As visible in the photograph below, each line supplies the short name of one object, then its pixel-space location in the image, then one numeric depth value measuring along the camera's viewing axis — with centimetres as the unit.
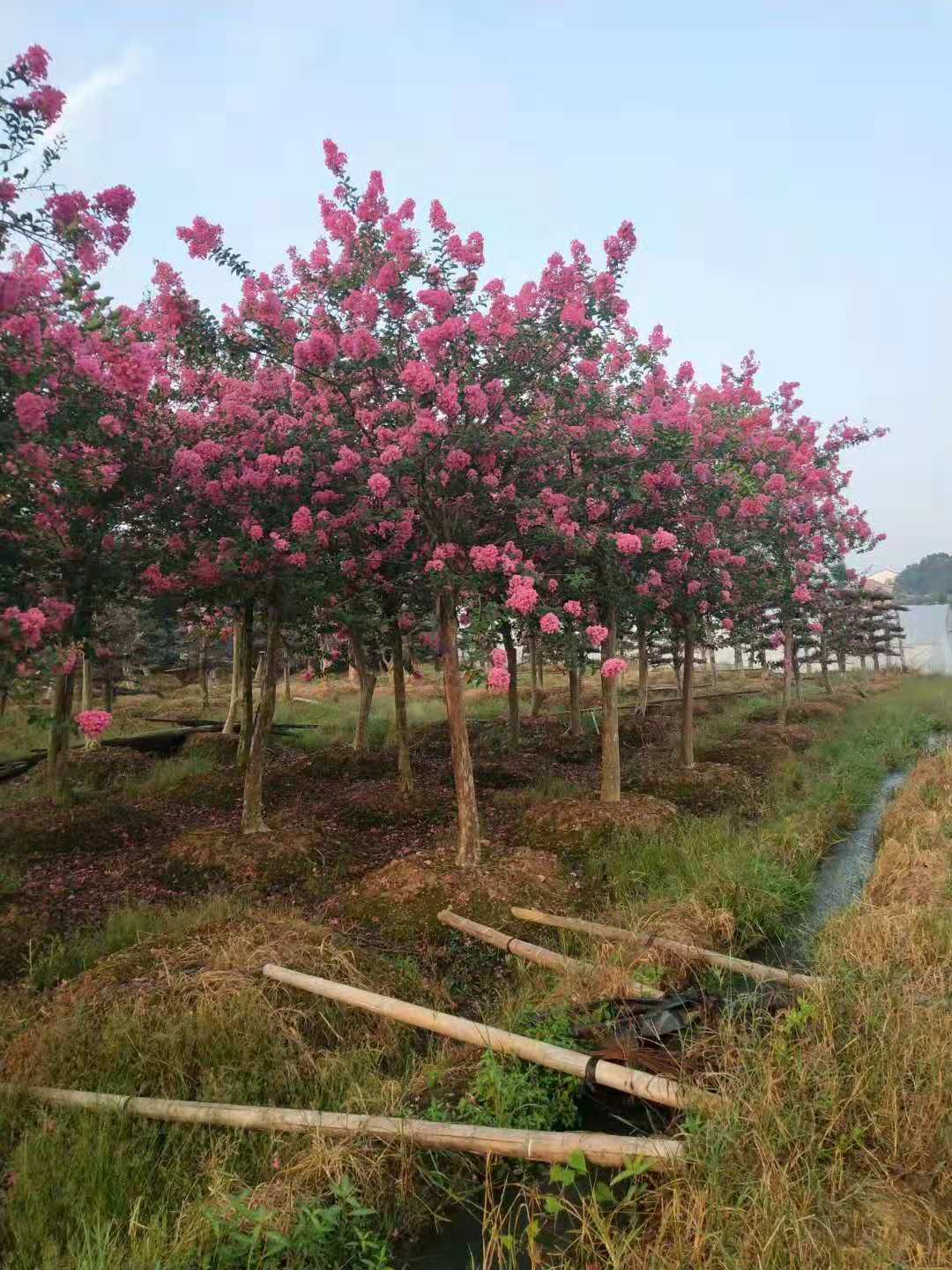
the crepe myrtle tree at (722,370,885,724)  1250
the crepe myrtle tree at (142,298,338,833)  861
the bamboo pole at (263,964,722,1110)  417
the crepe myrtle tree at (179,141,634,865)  769
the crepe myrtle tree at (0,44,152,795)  560
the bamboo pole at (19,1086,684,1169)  373
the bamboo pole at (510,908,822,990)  555
